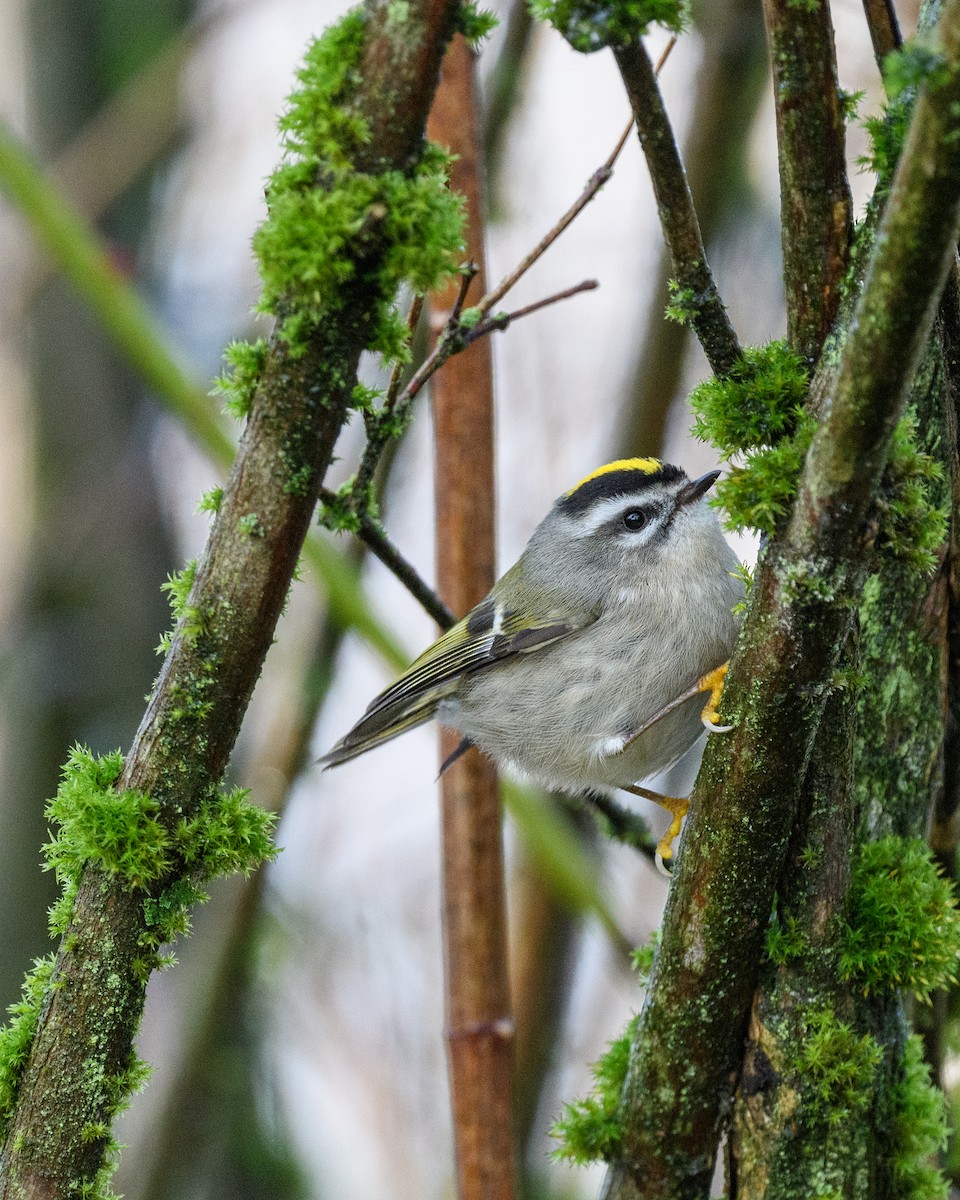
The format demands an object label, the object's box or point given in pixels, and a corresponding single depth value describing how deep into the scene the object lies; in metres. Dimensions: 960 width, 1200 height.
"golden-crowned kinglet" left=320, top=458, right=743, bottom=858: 4.84
